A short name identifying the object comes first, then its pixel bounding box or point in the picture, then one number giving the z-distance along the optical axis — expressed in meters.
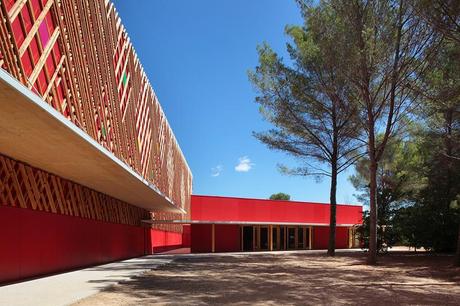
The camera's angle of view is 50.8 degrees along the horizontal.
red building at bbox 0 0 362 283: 8.40
